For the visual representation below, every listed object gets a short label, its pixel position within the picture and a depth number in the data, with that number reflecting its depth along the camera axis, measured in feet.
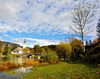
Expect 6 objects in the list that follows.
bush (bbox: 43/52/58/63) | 61.63
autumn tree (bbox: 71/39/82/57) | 107.63
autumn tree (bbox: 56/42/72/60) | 86.85
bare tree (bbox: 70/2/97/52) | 63.82
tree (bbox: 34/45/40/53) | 275.55
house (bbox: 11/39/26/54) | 329.93
